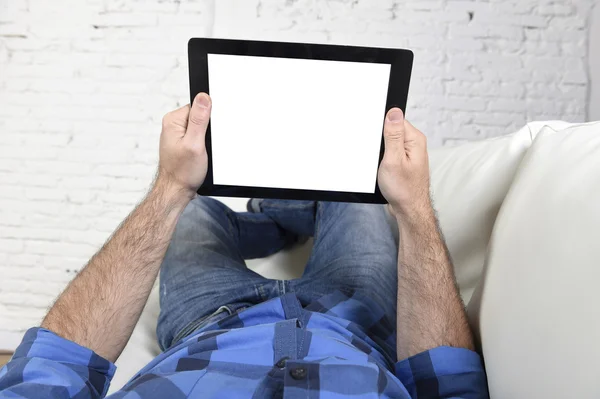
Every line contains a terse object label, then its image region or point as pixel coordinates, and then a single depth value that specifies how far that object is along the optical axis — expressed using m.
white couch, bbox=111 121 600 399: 0.53
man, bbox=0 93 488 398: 0.67
